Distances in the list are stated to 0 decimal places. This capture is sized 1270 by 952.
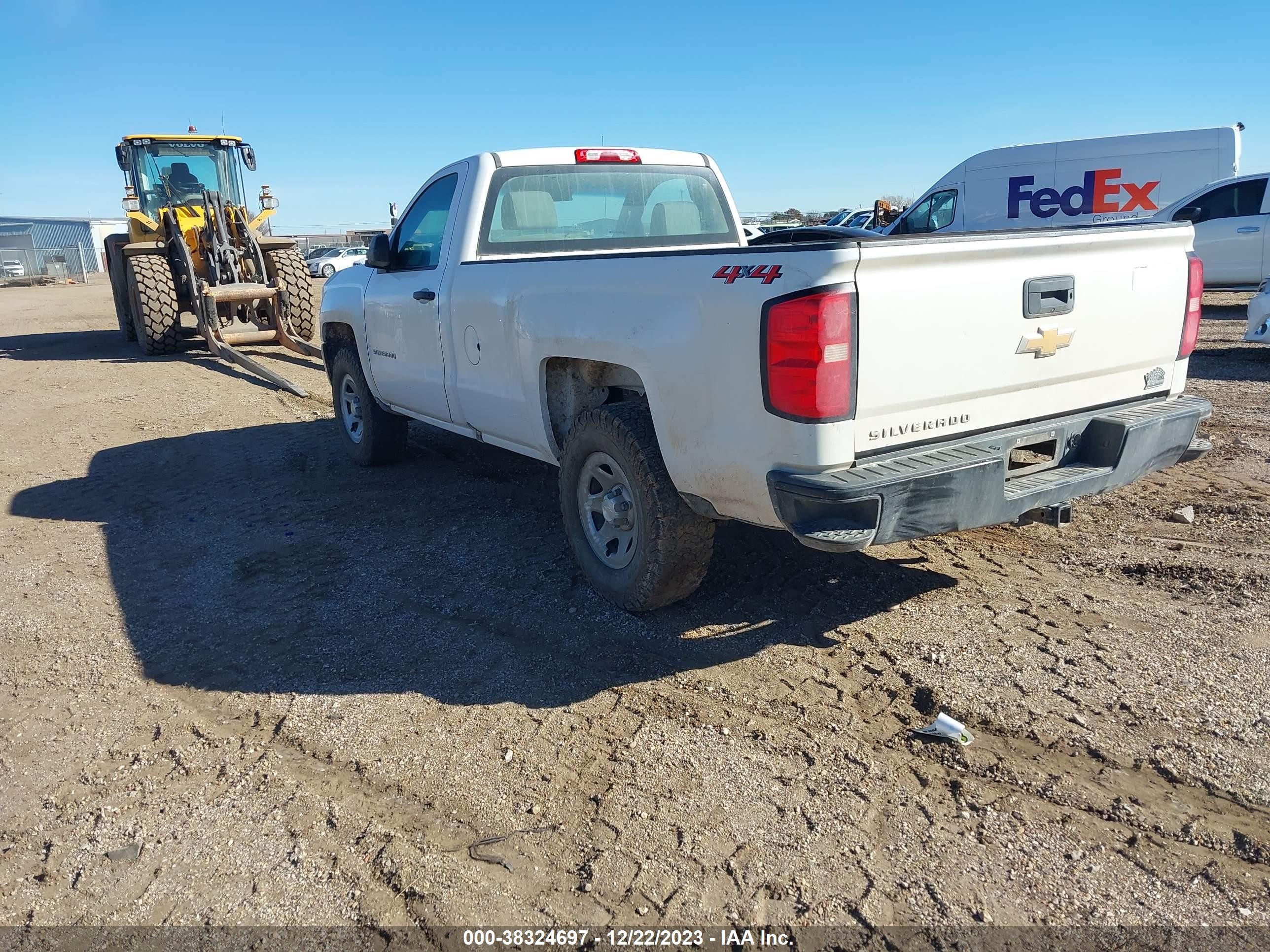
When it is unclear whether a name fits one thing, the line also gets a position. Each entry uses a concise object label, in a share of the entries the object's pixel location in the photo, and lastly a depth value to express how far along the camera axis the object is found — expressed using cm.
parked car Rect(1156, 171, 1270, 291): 1295
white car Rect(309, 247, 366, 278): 3584
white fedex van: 1666
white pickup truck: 307
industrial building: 4772
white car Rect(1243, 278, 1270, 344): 891
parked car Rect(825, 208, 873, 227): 2780
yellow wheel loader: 1298
